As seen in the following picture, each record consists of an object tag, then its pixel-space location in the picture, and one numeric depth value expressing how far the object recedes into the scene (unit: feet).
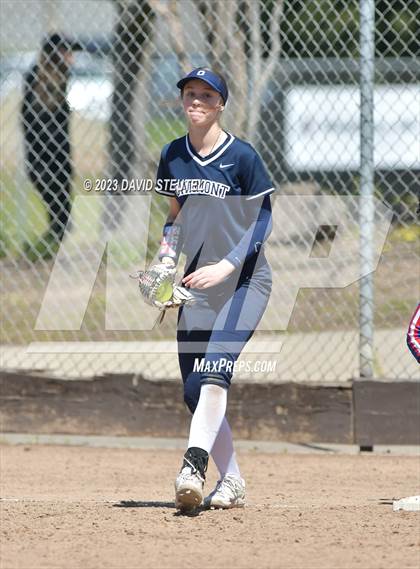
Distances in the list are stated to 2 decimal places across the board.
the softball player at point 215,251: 34.09
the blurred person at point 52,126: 53.88
